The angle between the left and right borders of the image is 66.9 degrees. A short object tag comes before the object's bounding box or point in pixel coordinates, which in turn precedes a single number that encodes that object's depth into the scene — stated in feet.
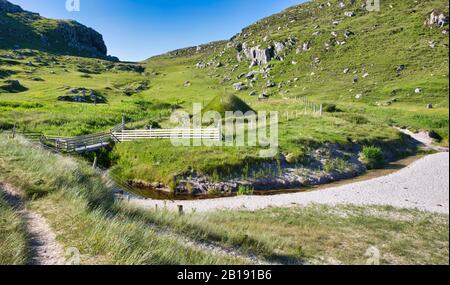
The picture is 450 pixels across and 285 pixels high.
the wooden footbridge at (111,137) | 103.60
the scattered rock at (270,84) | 356.18
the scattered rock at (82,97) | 226.17
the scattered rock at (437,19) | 341.15
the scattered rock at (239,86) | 359.52
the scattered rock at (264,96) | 289.37
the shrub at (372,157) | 108.37
